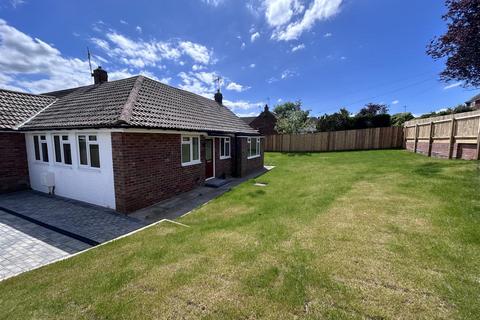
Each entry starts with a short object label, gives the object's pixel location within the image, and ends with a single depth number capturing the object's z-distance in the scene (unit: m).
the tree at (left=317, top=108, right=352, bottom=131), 24.30
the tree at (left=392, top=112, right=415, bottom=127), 24.00
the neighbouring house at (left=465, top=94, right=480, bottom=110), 35.29
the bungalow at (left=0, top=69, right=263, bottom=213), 6.63
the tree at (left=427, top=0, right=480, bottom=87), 10.66
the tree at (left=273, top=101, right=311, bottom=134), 31.44
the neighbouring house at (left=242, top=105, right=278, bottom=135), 36.28
